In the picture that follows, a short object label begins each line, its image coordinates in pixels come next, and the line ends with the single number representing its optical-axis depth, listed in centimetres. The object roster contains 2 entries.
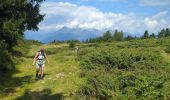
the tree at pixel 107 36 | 5756
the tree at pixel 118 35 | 6099
